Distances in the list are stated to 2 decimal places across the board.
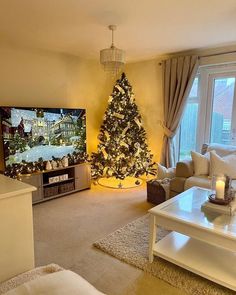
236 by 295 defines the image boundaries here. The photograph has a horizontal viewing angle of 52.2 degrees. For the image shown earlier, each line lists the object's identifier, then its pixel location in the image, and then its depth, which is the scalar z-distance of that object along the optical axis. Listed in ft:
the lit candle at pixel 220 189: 6.92
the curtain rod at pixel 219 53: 12.14
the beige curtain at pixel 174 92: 13.12
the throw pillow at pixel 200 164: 10.89
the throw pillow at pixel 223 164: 10.20
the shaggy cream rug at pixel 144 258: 6.04
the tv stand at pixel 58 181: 11.64
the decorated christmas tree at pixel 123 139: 14.52
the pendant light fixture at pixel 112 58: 9.13
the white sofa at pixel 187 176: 10.34
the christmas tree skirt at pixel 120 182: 14.49
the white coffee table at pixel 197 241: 5.83
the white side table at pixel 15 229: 4.71
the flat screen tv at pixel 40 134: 10.93
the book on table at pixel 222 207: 6.66
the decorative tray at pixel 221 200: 6.89
